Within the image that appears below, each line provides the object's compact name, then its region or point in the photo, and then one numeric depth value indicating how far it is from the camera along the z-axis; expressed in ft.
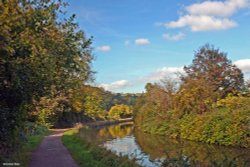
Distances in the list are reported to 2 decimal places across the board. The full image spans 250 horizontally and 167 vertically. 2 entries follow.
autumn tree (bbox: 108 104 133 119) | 251.15
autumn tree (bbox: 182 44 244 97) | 129.02
